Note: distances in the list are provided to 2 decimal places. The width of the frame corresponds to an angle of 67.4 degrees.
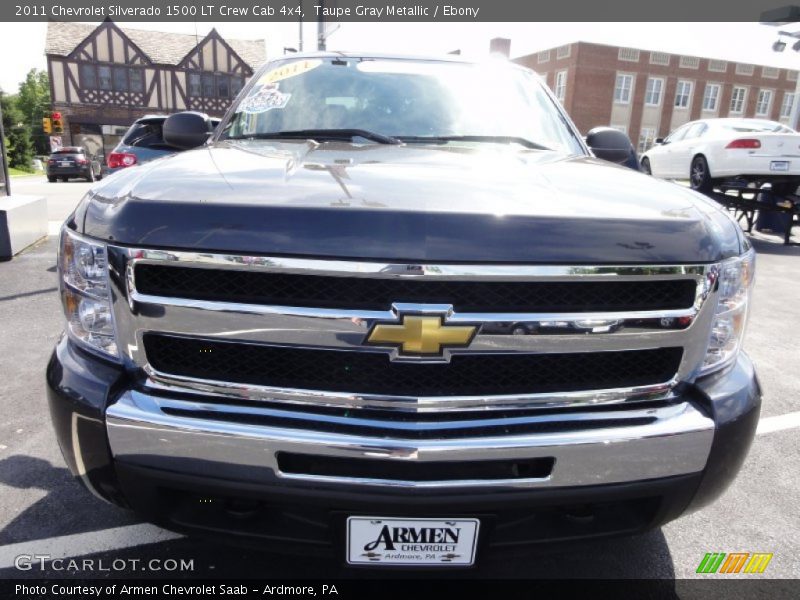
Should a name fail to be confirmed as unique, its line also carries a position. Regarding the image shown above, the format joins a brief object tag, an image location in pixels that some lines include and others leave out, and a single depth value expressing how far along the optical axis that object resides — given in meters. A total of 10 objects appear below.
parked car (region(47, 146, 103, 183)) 26.67
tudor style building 40.72
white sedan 10.39
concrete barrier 7.05
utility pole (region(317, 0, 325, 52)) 13.16
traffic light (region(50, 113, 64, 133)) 34.88
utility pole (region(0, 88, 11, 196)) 7.85
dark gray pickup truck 1.50
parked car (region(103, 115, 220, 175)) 8.37
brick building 44.75
